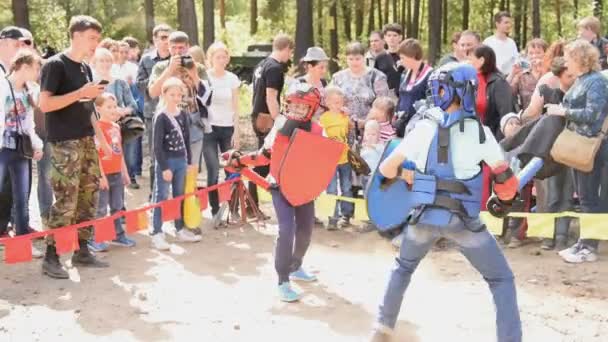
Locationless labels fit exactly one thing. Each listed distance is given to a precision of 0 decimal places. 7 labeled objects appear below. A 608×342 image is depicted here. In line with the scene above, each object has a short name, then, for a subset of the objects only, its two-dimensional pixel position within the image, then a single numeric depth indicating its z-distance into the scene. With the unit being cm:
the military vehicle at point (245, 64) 2741
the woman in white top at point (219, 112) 896
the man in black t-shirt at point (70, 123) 662
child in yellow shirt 862
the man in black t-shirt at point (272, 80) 856
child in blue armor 465
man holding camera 845
